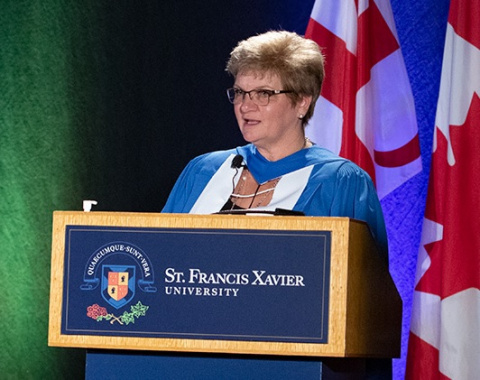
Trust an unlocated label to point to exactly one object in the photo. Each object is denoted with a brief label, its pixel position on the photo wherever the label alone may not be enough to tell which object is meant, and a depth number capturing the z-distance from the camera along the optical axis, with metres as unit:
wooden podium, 3.47
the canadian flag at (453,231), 6.21
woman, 4.84
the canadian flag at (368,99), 6.91
